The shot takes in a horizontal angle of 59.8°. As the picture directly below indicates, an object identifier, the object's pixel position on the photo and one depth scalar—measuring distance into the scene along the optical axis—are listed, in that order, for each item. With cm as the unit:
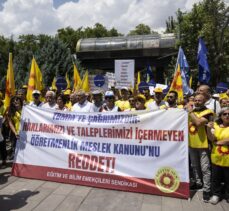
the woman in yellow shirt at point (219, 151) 291
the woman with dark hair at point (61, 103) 414
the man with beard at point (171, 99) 377
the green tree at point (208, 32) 1118
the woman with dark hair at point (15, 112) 439
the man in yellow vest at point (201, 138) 301
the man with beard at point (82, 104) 390
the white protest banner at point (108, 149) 313
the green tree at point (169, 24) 2452
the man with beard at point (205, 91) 313
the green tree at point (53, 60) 1286
